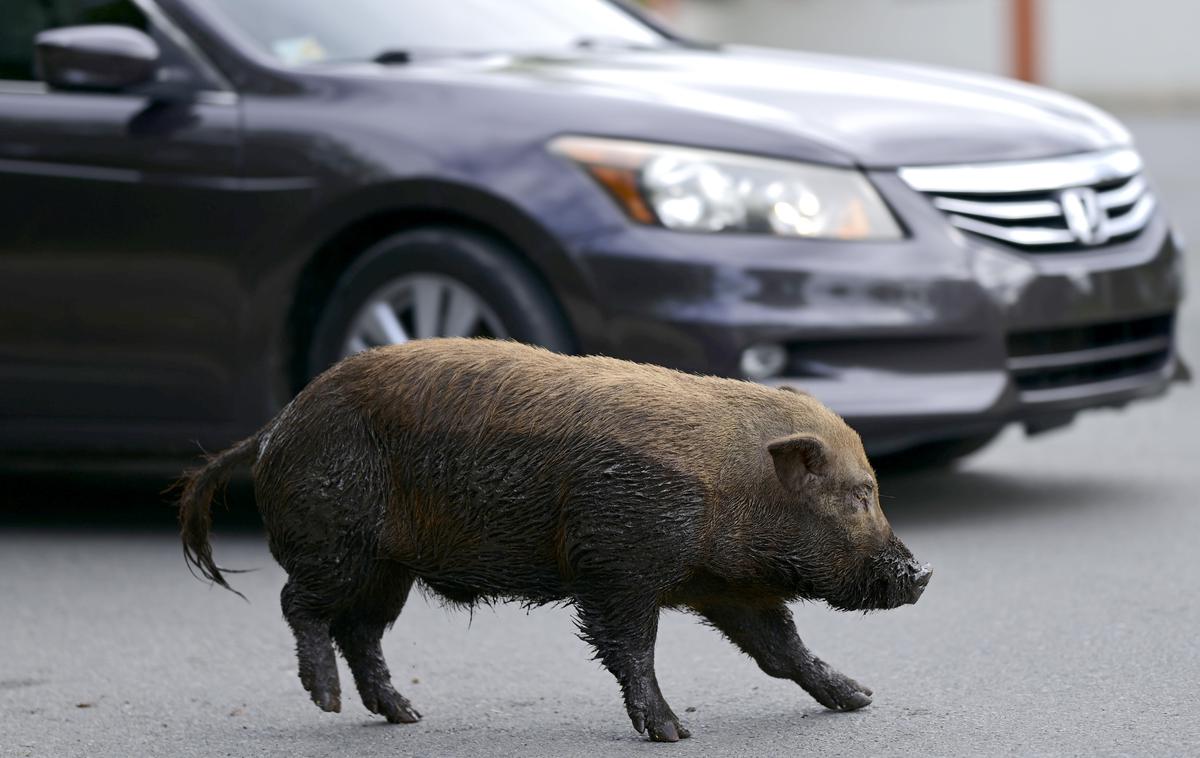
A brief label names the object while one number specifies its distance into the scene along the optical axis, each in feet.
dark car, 40.40
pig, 26.63
